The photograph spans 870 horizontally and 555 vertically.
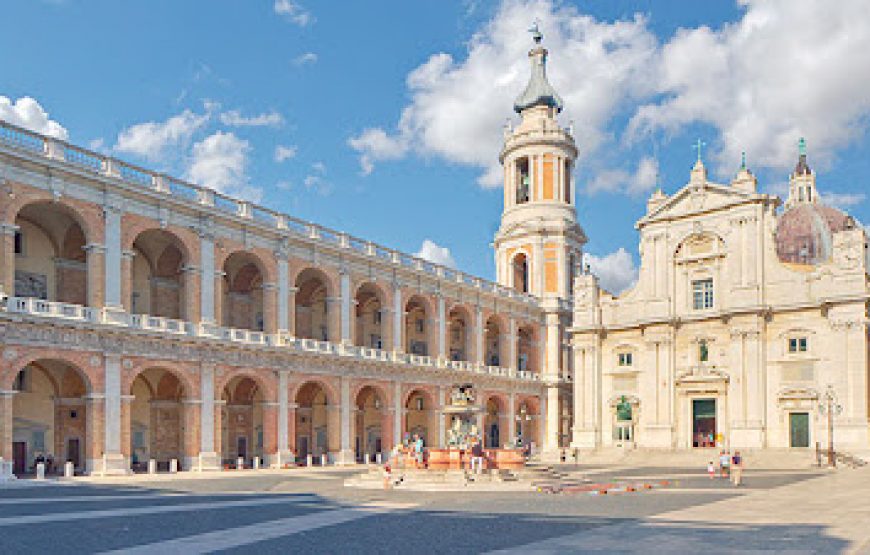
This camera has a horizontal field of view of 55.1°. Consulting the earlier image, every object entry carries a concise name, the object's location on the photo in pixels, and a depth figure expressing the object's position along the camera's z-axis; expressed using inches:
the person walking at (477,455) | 1168.8
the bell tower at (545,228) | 2800.2
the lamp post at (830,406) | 1870.1
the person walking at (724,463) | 1395.2
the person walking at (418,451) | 1276.8
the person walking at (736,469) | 1201.8
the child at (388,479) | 1111.1
